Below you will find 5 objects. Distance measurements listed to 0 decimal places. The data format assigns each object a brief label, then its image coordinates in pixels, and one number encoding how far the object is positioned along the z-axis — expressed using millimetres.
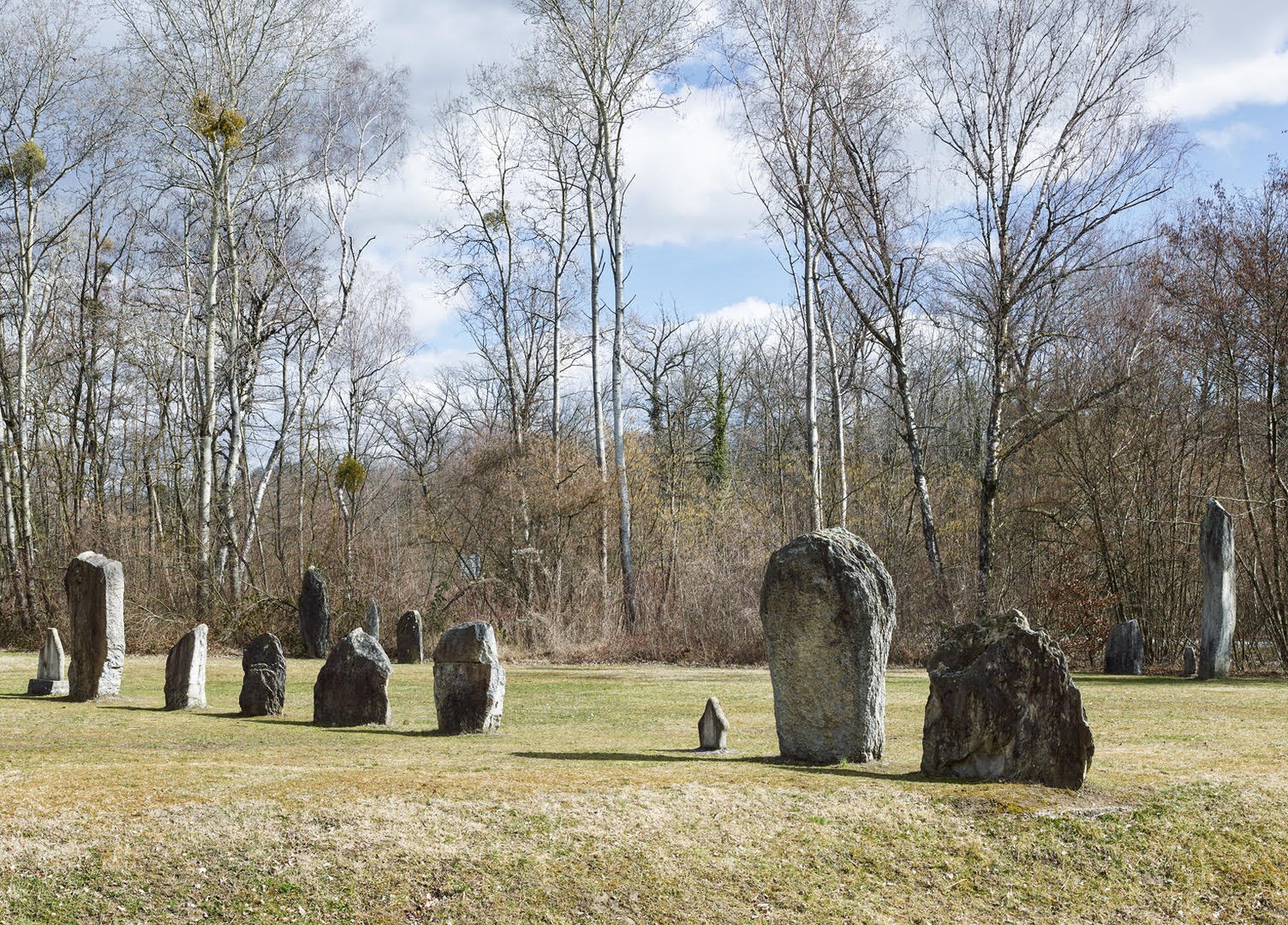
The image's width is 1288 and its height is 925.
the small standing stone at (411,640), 22297
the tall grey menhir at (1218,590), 18188
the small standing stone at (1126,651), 20000
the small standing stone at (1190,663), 19062
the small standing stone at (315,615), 22609
